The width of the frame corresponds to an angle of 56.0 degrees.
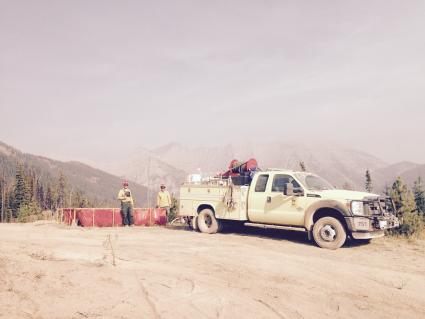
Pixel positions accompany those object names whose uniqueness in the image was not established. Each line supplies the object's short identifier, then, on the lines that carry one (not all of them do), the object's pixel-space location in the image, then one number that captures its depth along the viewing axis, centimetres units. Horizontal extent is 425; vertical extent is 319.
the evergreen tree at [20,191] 6562
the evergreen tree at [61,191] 10021
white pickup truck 1057
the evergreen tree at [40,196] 10179
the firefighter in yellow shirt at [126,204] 1667
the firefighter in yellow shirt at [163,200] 1817
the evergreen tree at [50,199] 9919
